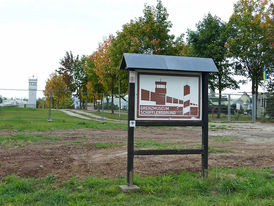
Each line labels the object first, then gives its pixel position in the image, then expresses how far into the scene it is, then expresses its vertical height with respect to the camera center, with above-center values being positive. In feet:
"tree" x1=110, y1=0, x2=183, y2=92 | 71.77 +18.83
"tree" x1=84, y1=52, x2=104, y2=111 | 113.29 +11.88
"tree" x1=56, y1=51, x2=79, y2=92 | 162.09 +21.74
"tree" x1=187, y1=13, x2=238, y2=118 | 93.71 +21.62
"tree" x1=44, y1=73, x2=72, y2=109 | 164.19 +13.50
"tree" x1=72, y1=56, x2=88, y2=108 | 141.49 +14.35
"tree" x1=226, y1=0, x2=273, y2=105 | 81.05 +21.46
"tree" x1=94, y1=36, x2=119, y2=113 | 94.27 +12.89
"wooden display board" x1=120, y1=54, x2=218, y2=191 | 16.57 +0.89
